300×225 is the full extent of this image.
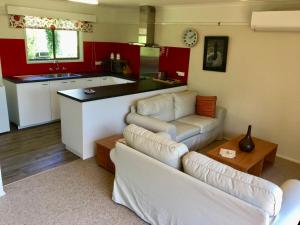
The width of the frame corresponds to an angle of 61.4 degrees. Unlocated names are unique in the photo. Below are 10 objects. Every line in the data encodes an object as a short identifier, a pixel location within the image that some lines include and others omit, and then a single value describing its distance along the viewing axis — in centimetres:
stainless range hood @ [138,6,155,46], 501
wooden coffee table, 296
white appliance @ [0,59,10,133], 412
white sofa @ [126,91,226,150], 361
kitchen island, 349
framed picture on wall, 441
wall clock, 472
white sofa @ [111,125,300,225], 172
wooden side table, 331
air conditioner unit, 338
